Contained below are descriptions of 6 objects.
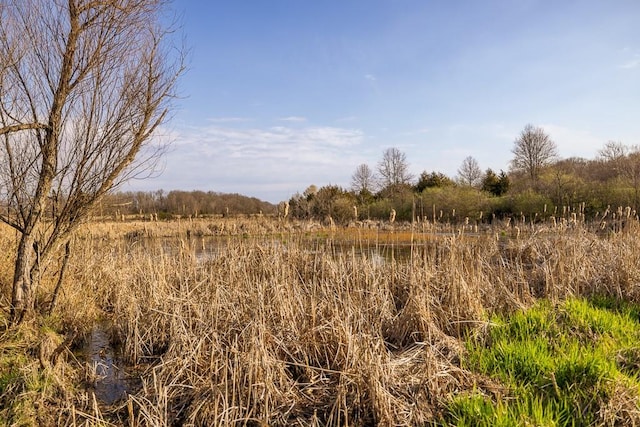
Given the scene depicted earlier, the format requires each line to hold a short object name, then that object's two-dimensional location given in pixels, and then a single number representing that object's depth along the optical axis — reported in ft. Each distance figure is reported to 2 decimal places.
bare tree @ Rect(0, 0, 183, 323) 15.62
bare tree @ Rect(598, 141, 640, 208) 62.54
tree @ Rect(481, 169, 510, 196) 94.94
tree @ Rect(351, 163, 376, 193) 116.78
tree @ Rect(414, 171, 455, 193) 103.35
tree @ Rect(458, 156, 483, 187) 118.21
